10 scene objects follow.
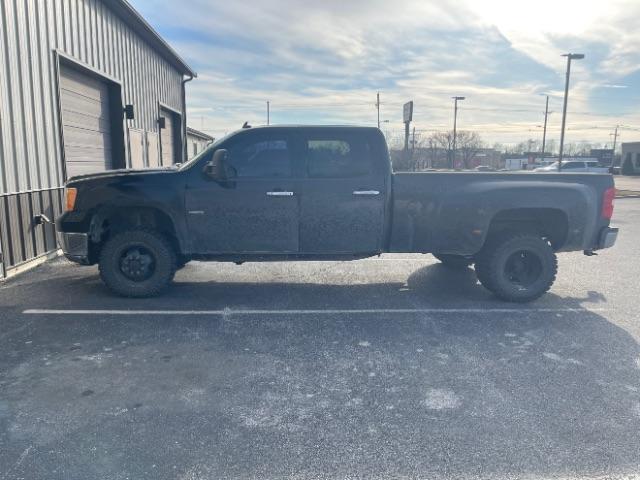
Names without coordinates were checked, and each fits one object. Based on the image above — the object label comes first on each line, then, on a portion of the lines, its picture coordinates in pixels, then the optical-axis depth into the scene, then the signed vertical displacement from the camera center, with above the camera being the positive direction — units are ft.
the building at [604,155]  225.21 +6.33
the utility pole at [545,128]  174.87 +15.84
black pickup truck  18.85 -1.77
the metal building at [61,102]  22.61 +3.51
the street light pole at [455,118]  158.43 +16.42
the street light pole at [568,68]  87.17 +17.68
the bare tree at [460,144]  200.19 +10.10
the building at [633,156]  187.83 +4.89
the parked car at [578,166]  125.29 +0.39
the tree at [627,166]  188.14 +1.02
